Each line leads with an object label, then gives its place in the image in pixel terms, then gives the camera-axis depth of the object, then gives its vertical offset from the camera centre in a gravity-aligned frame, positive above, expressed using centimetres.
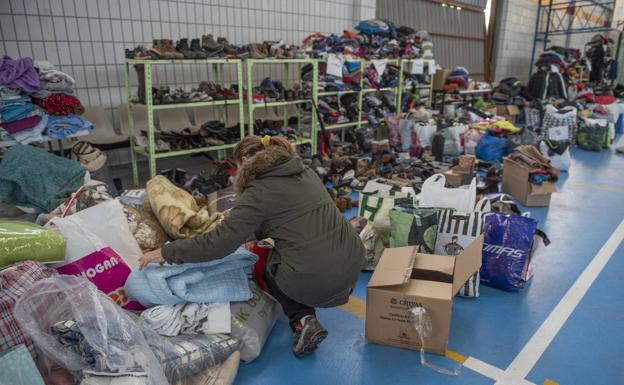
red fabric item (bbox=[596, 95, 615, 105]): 890 -56
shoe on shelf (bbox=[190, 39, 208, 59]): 448 +24
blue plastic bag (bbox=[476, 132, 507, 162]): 599 -103
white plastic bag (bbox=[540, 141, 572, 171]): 569 -110
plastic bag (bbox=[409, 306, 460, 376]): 211 -124
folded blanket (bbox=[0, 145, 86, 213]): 272 -67
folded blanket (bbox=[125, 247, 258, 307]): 208 -102
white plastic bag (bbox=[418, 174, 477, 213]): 304 -87
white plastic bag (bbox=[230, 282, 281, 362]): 212 -124
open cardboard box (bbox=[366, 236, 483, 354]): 216 -111
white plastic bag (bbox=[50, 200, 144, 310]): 217 -91
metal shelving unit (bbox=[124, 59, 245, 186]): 417 -38
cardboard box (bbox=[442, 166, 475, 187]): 451 -109
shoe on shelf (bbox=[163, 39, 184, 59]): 427 +23
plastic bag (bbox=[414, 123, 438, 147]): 635 -88
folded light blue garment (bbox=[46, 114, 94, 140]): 353 -42
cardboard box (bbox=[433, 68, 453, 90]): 885 -10
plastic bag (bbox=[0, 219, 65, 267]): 196 -78
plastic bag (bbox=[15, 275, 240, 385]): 166 -103
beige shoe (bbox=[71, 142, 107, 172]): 384 -73
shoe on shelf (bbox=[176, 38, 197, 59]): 438 +24
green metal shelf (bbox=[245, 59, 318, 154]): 495 -35
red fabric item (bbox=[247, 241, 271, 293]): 246 -108
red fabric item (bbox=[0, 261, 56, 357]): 167 -88
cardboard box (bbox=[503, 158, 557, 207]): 432 -114
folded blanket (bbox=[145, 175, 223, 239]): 270 -86
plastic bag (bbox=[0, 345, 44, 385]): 149 -101
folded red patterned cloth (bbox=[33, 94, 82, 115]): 348 -24
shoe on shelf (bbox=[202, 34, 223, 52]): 462 +30
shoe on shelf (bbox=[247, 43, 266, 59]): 495 +24
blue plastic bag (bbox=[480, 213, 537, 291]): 272 -110
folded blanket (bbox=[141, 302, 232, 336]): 205 -116
